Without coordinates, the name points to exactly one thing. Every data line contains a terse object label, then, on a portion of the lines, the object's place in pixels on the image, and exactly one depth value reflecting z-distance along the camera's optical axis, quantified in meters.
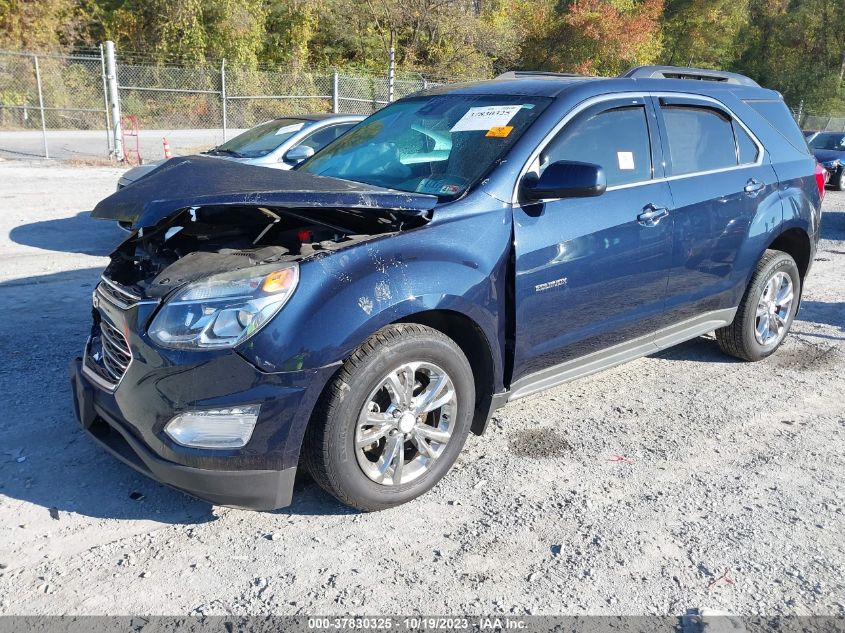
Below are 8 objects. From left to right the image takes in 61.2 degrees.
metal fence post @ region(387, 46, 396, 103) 22.18
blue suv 2.83
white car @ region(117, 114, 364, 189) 8.63
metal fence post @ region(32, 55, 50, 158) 16.55
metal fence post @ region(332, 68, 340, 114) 20.49
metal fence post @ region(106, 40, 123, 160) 16.36
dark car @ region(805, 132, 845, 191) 17.00
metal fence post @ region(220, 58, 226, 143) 19.28
